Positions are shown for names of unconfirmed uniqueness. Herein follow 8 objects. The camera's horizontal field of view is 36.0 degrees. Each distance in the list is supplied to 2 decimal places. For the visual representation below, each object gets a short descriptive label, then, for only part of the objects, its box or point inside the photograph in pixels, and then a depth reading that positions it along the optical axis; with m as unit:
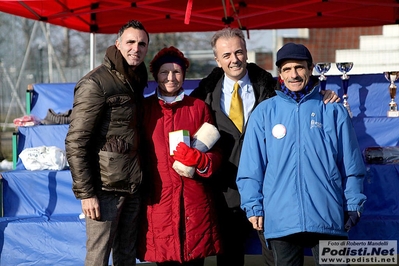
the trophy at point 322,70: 5.62
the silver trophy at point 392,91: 5.45
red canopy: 6.64
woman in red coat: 3.72
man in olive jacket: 3.47
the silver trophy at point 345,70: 5.61
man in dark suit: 3.93
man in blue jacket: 3.15
